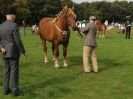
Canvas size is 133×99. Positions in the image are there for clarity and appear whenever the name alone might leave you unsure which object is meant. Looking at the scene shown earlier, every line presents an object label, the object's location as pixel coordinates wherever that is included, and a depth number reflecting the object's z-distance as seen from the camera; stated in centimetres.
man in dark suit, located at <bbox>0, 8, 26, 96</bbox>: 1028
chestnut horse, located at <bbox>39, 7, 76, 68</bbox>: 1566
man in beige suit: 1486
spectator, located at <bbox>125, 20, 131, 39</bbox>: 4066
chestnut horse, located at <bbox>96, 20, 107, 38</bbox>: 4194
